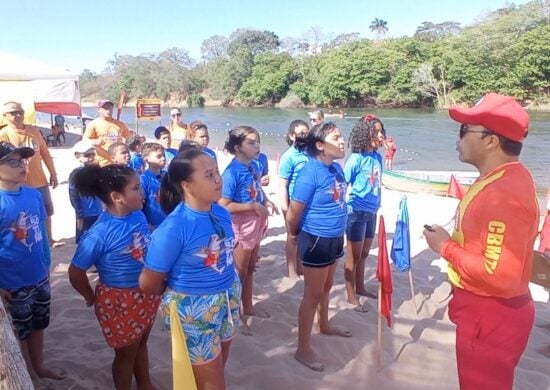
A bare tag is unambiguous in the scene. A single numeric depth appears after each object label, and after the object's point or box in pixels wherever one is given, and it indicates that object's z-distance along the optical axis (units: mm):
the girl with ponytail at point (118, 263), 2508
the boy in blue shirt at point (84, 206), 4727
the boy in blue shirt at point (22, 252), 2730
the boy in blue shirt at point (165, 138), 5645
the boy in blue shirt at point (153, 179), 4074
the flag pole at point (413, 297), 4384
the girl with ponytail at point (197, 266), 2158
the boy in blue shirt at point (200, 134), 5704
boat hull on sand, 12148
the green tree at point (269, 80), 67375
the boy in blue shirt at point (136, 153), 5363
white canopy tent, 10281
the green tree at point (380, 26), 113175
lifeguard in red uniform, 1843
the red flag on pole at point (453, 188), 6327
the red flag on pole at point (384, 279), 3453
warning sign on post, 15930
